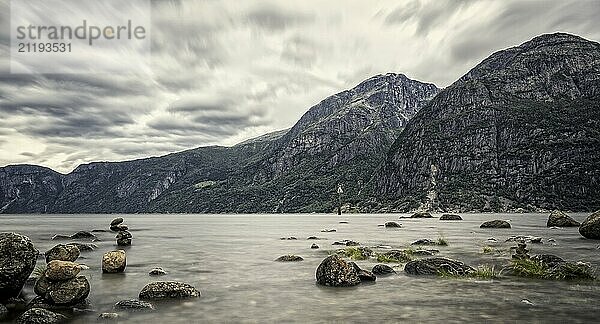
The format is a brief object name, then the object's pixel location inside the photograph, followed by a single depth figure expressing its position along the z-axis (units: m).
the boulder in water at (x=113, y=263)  25.64
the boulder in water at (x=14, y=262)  16.08
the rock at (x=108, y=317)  14.09
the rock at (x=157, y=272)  25.30
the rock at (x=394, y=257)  29.14
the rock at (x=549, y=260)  23.97
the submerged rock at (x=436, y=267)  22.87
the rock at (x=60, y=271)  16.78
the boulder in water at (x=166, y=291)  17.52
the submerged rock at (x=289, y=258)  31.35
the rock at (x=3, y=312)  14.23
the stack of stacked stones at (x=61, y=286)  15.81
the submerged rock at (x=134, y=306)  15.43
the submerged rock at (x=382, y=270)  23.61
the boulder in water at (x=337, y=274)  20.23
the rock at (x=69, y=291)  15.76
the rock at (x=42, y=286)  16.77
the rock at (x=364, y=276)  21.23
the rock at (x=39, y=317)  13.09
